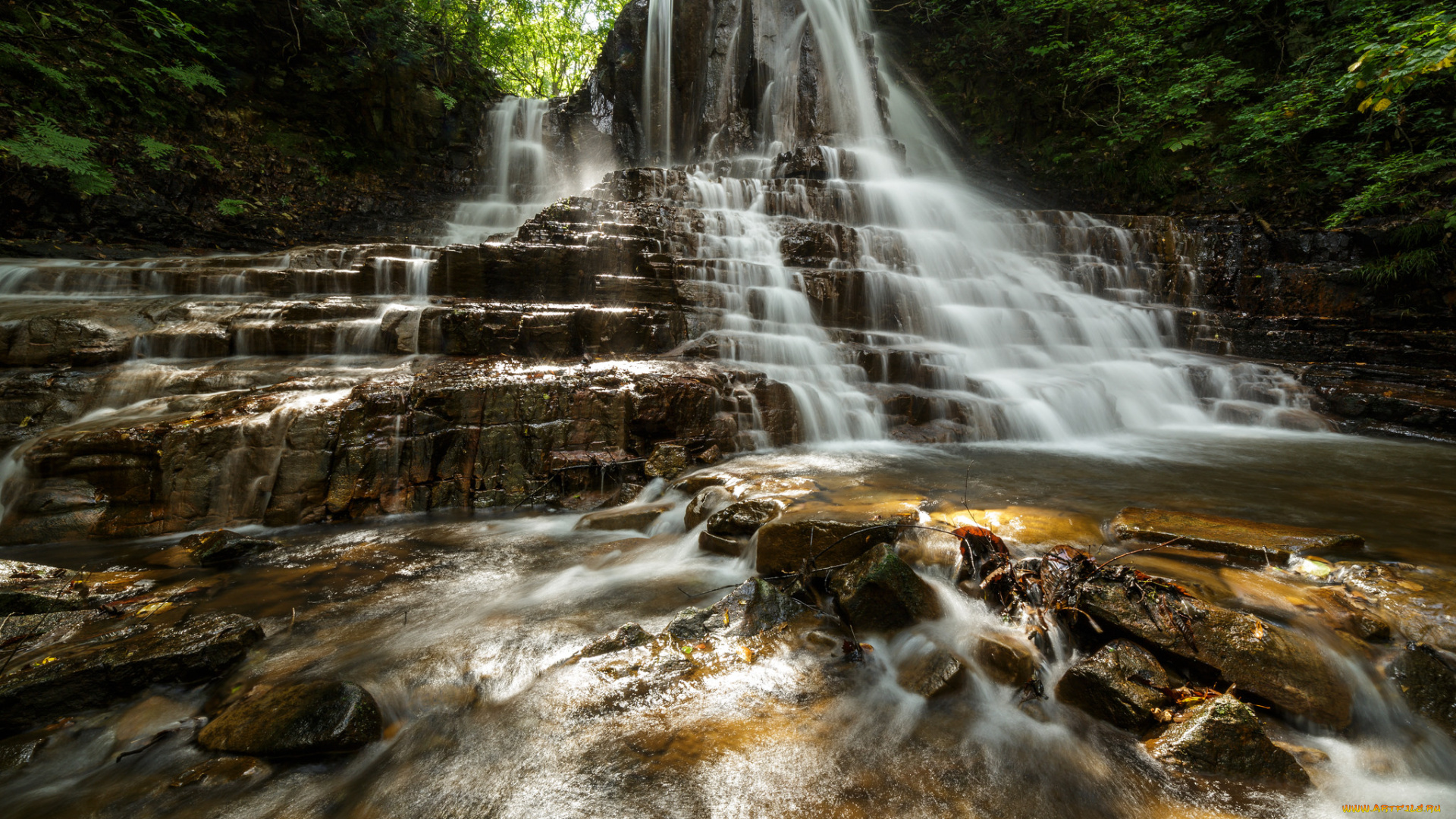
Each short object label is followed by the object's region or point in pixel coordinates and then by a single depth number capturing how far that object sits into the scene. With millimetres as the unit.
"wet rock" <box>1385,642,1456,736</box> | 1866
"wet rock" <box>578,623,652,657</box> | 2639
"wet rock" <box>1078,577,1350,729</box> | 1949
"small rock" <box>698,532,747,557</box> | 3577
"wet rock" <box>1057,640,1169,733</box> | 1982
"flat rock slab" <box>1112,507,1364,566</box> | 2725
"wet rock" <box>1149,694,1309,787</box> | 1755
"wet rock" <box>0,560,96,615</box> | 2797
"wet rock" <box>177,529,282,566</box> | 3631
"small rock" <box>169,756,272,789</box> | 1898
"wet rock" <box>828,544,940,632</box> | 2609
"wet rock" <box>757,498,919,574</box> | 3021
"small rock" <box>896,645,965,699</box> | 2258
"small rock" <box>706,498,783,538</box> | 3643
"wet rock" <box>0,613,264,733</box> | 2133
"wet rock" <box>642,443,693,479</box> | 5117
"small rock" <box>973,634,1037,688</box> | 2240
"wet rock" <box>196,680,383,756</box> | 1994
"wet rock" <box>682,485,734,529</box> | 4125
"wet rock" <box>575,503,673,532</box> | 4367
